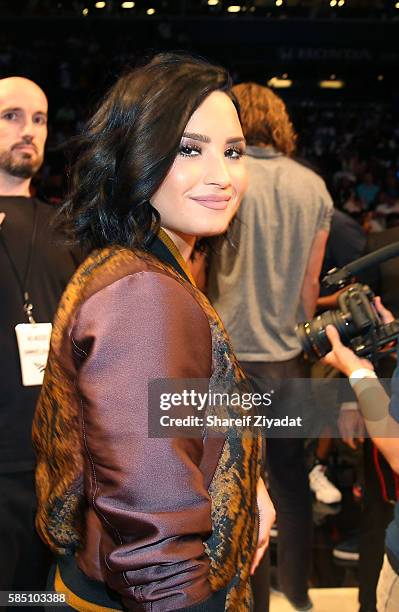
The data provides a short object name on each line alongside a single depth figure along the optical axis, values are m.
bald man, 1.75
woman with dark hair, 0.83
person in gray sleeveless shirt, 2.15
